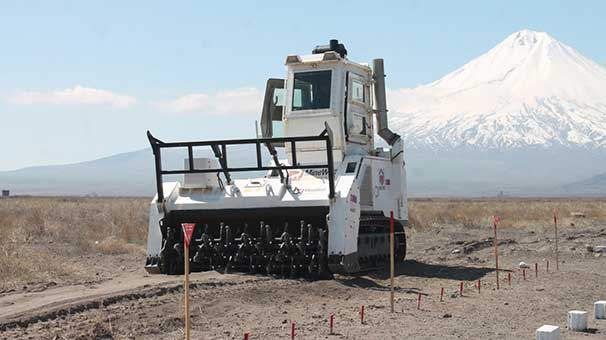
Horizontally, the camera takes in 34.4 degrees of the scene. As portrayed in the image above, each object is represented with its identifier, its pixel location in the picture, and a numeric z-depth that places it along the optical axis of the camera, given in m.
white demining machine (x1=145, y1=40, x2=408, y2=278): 17.42
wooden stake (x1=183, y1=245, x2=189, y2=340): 10.87
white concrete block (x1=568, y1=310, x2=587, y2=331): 13.30
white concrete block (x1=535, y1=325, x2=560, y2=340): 11.55
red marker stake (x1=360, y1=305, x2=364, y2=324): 13.47
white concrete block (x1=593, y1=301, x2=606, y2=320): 14.53
